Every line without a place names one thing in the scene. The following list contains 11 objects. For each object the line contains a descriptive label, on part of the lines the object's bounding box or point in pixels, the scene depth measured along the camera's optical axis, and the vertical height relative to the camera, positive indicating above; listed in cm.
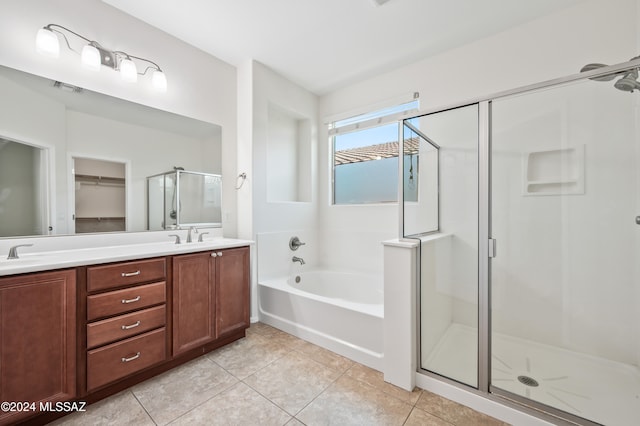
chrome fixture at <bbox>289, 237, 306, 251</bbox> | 301 -38
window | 291 +69
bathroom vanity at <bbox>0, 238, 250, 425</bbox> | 121 -63
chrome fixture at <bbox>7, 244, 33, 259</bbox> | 140 -23
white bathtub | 187 -90
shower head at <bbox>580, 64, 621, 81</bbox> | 125 +68
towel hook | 266 +36
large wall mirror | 155 +41
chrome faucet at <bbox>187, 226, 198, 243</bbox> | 223 -18
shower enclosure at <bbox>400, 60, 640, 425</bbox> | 151 -28
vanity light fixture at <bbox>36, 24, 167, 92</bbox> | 161 +113
